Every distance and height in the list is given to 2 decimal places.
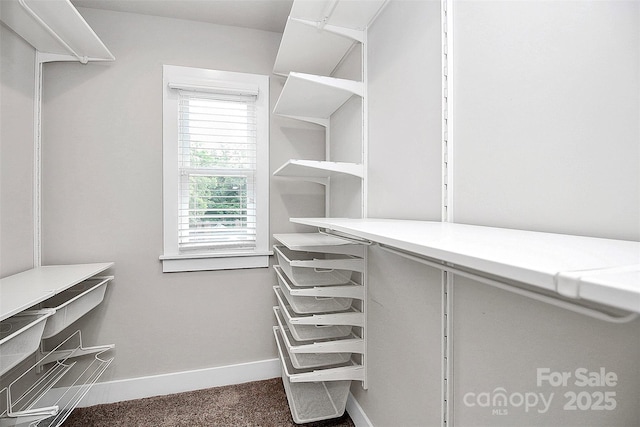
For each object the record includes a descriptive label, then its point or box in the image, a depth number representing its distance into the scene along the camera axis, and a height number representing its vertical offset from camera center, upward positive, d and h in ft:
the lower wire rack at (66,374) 5.51 -3.24
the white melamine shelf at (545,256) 0.97 -0.20
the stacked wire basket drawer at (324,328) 4.99 -2.03
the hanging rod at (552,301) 1.25 -0.46
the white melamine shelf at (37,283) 3.64 -1.11
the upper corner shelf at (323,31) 4.66 +3.16
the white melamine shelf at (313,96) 5.03 +2.20
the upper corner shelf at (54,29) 4.55 +3.04
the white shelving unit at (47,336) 3.72 -1.72
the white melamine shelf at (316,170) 4.81 +0.79
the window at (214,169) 6.71 +0.96
